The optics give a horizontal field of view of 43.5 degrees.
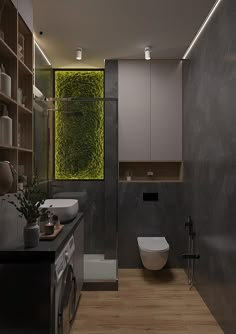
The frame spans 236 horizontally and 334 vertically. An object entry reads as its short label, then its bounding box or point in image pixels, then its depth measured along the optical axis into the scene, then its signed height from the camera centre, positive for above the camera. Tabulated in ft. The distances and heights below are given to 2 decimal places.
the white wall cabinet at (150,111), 12.94 +2.24
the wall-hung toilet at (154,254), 10.91 -3.43
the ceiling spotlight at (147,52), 11.33 +4.24
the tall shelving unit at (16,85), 6.66 +1.95
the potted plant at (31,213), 5.99 -1.06
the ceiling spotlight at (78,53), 11.29 +4.18
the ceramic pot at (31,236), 5.96 -1.51
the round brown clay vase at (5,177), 5.76 -0.31
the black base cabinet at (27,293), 5.43 -2.43
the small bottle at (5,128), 6.27 +0.72
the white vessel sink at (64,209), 8.33 -1.39
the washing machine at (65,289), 5.90 -2.90
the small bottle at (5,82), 6.20 +1.68
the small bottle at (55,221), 7.51 -1.51
